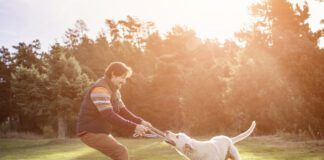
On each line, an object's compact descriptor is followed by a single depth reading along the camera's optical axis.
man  5.76
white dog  6.61
